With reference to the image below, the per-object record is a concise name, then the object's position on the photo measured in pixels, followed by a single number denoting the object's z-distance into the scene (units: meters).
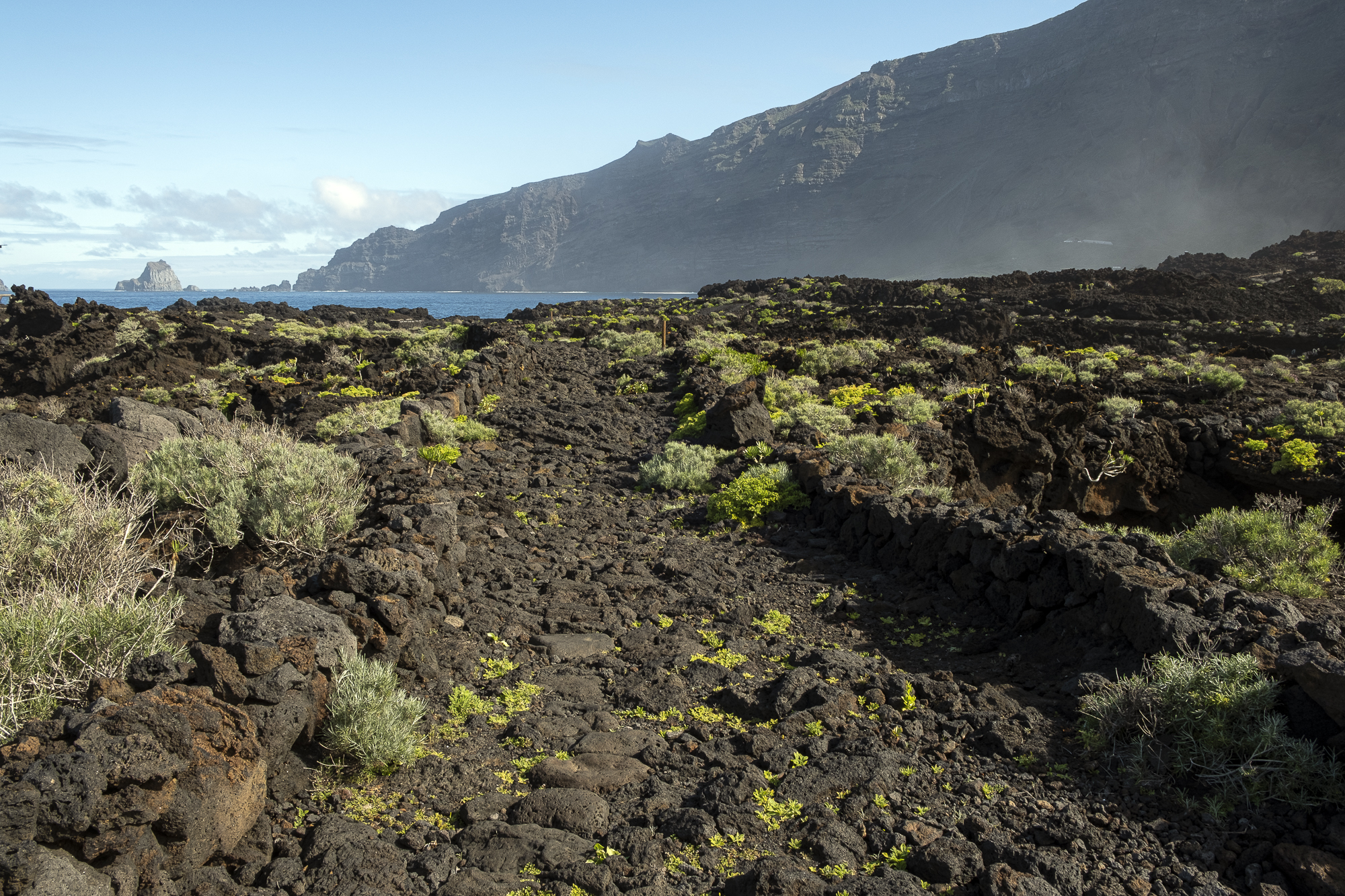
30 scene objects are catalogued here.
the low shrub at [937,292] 34.41
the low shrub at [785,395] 14.30
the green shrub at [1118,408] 12.41
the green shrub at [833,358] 18.44
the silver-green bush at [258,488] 6.22
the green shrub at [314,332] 26.12
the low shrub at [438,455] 10.49
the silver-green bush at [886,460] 9.52
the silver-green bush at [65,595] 3.51
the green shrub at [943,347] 20.50
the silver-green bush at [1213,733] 3.56
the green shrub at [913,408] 12.42
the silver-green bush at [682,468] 9.82
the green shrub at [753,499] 8.69
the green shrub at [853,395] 14.29
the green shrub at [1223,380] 15.00
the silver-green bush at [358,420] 11.61
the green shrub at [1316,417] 10.73
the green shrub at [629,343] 23.14
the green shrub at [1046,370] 16.30
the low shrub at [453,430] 11.49
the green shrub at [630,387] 17.62
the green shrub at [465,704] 4.58
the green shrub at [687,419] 12.76
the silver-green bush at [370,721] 3.81
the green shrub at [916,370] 16.92
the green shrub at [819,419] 12.09
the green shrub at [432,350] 21.33
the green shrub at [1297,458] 10.03
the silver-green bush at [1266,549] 6.77
